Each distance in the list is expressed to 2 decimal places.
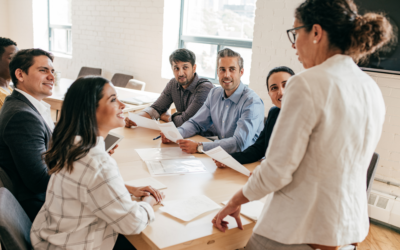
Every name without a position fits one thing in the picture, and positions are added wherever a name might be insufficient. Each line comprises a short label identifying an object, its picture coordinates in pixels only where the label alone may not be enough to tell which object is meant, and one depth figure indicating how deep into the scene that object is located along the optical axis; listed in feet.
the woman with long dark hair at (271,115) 6.17
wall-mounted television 8.61
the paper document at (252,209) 4.09
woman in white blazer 2.70
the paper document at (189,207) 4.01
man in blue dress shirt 6.77
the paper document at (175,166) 5.44
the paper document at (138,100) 10.89
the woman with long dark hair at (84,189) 3.48
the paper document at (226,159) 5.26
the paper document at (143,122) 7.65
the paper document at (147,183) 4.80
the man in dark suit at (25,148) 4.74
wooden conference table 3.59
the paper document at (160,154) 6.07
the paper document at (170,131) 6.62
